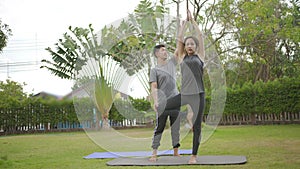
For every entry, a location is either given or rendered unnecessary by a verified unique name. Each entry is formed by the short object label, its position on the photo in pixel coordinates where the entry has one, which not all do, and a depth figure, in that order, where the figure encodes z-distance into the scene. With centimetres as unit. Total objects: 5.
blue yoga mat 521
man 485
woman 467
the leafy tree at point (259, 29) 1240
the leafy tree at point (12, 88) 2793
